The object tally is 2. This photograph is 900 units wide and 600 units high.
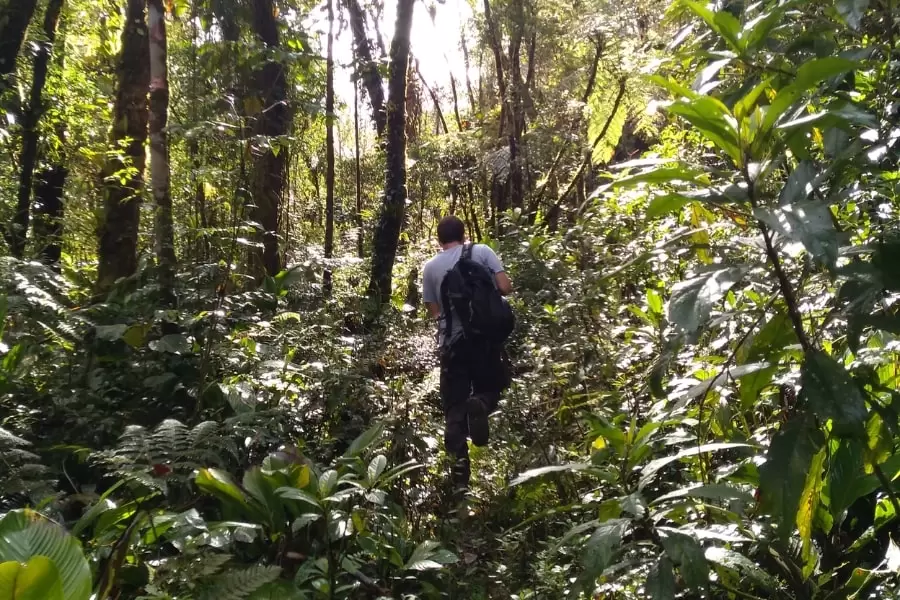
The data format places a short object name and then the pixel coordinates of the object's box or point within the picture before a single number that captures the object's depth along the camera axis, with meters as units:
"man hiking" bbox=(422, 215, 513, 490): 4.27
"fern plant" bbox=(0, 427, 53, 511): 2.77
